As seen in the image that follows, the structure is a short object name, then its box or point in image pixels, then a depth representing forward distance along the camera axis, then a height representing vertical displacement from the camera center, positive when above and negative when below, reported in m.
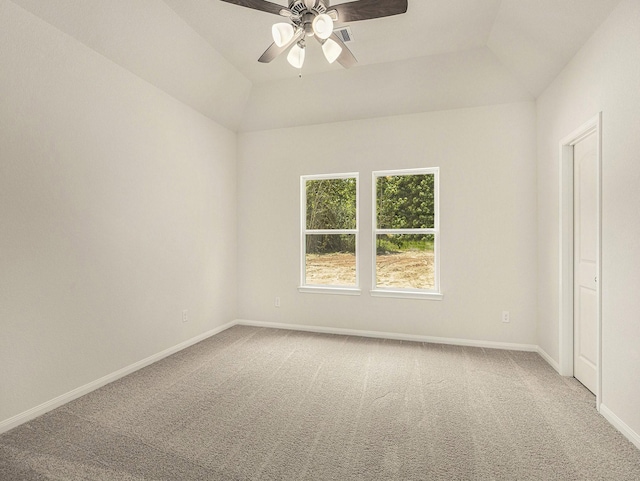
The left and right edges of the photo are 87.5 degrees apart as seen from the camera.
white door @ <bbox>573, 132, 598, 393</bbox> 2.65 -0.18
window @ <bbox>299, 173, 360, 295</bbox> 4.41 +0.10
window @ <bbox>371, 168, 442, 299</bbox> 4.07 +0.09
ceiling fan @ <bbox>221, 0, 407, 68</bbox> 2.08 +1.47
